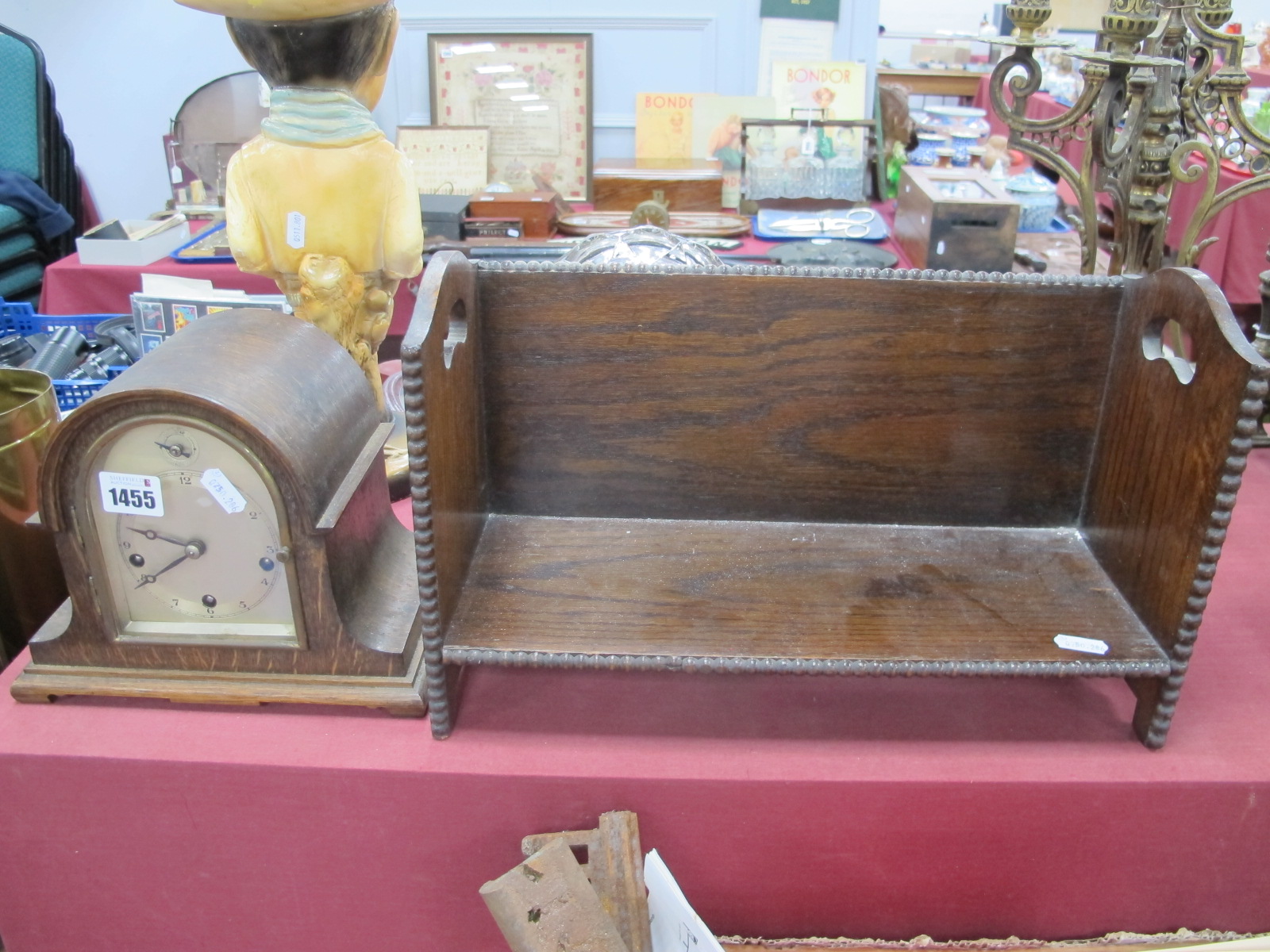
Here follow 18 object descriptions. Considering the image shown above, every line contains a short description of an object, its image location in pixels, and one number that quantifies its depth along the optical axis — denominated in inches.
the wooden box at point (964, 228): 84.1
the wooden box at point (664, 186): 103.2
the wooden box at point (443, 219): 89.4
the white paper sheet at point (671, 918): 34.3
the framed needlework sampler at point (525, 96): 112.5
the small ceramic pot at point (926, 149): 111.2
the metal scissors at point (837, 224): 97.2
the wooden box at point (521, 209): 91.9
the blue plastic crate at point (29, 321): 77.0
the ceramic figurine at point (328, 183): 45.8
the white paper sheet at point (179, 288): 62.9
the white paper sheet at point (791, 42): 117.9
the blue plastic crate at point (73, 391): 63.7
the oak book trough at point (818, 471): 35.6
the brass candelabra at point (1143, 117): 45.9
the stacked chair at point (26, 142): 114.2
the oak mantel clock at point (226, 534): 35.0
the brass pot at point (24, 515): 47.0
